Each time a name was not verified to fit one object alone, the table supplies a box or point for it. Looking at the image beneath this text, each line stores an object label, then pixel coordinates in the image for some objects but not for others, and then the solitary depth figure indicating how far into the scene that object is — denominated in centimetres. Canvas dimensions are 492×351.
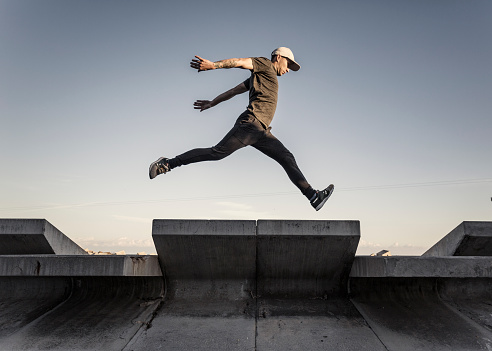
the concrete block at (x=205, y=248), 401
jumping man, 492
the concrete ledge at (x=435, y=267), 384
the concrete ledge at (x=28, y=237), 502
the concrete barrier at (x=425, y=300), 356
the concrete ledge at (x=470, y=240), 488
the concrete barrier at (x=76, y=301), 361
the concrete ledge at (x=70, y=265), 384
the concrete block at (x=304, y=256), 400
